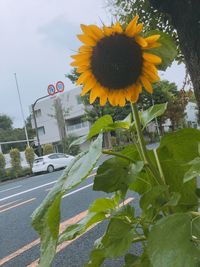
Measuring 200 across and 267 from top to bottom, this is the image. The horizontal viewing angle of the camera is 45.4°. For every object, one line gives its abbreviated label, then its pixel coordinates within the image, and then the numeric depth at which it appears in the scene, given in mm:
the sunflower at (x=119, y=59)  462
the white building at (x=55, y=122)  25690
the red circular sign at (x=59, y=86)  15582
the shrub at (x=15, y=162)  13831
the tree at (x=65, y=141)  19580
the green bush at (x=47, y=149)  17243
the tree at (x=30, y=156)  15293
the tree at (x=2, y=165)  13517
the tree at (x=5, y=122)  34781
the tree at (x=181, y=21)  1305
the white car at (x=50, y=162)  13471
